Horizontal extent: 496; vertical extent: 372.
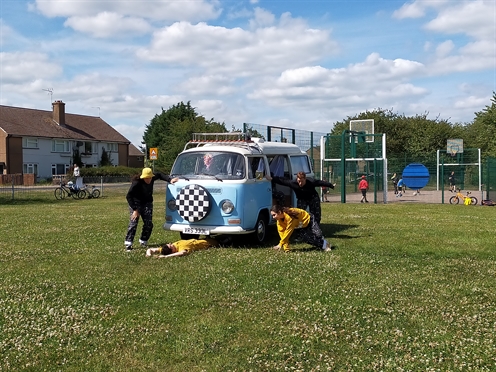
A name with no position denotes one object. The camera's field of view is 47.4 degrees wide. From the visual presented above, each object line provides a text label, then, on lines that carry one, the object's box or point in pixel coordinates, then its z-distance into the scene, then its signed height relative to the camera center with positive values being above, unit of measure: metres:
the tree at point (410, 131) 62.31 +5.00
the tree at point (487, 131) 52.09 +4.29
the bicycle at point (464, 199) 29.03 -1.29
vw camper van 12.12 -0.29
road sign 35.93 +1.63
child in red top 29.27 -0.51
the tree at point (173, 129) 72.19 +6.71
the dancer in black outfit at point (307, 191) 12.79 -0.33
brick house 64.31 +4.75
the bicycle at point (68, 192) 34.91 -0.79
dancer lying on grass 11.34 -1.45
